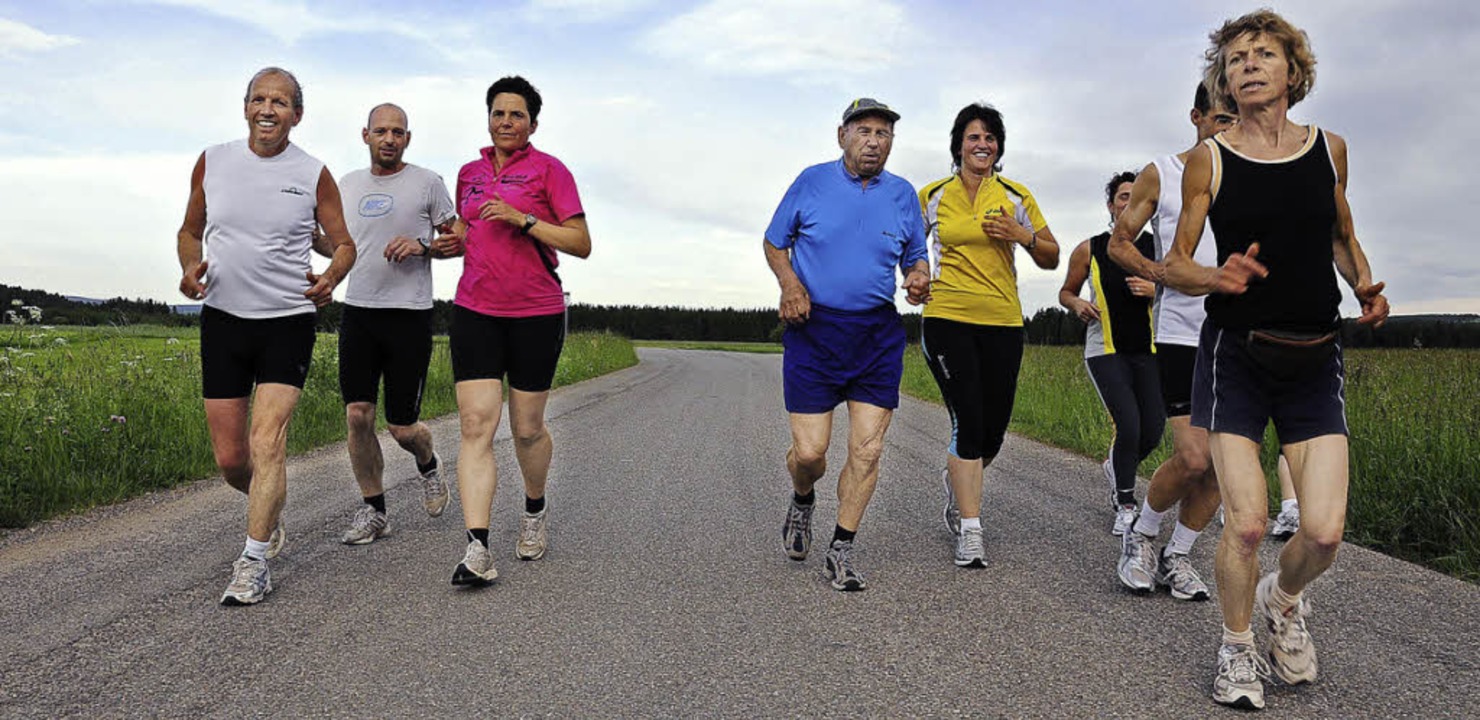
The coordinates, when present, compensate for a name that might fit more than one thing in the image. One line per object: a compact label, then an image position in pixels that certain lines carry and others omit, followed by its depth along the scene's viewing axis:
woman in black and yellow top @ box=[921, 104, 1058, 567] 5.18
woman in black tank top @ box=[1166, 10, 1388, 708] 3.21
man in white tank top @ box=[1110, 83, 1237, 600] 3.84
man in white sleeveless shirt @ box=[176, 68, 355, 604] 4.48
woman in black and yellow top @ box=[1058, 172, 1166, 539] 5.75
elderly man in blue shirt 4.76
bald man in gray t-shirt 5.46
